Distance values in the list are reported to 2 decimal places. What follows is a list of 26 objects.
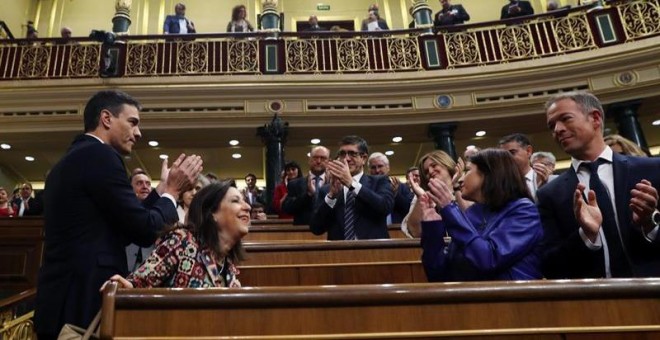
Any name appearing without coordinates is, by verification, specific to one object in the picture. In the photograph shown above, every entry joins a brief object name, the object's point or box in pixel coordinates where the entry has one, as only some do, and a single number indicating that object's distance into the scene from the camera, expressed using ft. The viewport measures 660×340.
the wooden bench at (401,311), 3.98
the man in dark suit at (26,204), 18.70
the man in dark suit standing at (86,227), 4.86
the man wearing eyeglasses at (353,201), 8.34
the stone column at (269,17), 25.48
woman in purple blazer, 4.87
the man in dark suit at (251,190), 19.59
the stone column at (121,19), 25.34
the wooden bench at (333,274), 8.32
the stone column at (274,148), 23.20
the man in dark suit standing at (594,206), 4.84
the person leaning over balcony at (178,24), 25.58
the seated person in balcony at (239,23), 25.88
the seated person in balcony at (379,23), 26.72
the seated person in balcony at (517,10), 24.39
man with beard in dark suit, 11.65
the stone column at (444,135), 23.49
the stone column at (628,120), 21.57
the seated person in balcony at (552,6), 25.95
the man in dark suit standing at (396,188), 11.78
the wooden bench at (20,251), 15.58
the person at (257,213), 17.43
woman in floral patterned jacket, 4.99
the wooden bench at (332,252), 8.20
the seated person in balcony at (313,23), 26.23
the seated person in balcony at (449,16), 25.03
